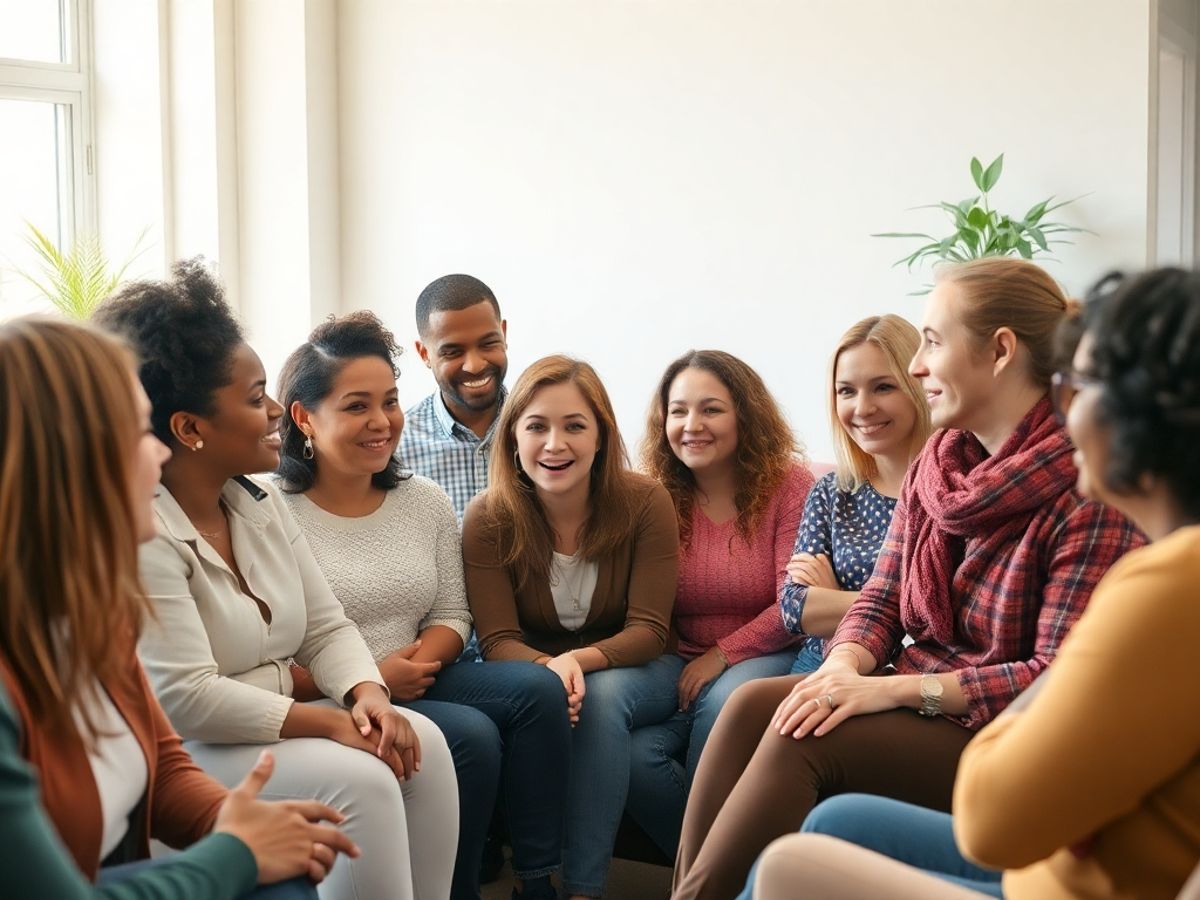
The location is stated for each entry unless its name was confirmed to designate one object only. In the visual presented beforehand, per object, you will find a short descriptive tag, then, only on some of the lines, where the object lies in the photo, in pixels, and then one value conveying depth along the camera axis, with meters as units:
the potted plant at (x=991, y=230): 4.03
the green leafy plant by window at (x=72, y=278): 4.75
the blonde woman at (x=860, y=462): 2.73
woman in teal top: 1.25
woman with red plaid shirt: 2.04
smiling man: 3.21
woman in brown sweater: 2.75
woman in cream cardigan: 2.09
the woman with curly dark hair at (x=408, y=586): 2.52
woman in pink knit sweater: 2.85
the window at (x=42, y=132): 4.98
